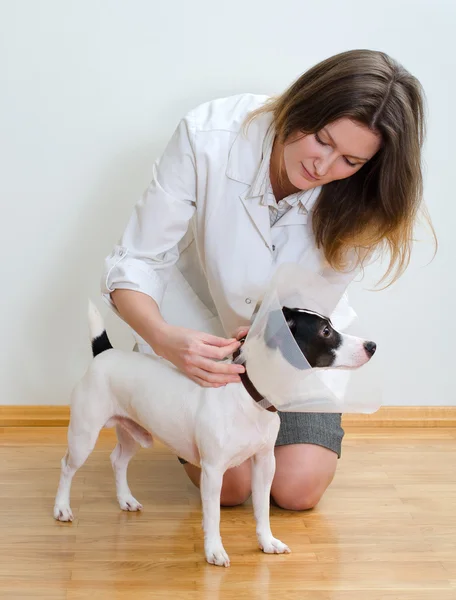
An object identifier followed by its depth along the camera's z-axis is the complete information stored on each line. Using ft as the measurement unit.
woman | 4.79
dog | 4.52
